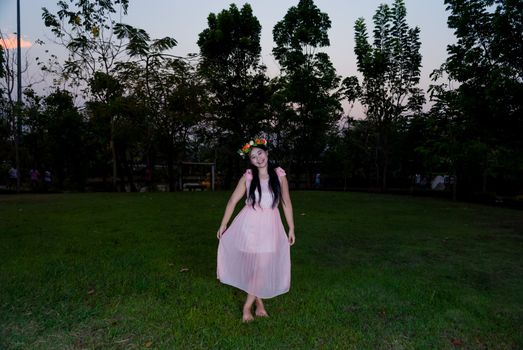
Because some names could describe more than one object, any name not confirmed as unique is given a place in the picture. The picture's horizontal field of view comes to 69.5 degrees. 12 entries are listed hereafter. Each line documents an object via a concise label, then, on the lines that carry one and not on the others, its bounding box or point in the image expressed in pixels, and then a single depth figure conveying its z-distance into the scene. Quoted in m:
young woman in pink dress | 3.69
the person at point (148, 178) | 22.70
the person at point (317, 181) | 27.69
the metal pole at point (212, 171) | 23.69
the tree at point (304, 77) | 23.77
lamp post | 19.83
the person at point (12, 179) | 21.47
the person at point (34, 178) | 21.24
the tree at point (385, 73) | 22.36
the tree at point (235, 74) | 23.48
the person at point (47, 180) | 21.75
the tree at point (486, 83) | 8.88
